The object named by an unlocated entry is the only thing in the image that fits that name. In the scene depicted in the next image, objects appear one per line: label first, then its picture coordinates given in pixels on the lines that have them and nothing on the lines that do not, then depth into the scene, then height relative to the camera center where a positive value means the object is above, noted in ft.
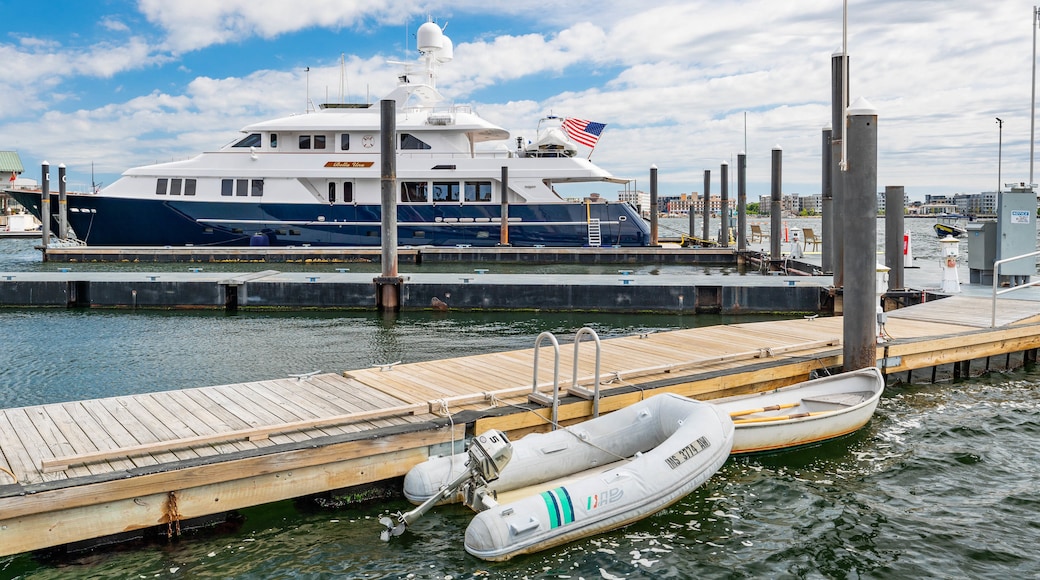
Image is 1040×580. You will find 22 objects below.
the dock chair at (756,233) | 110.63 +3.54
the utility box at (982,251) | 47.47 +0.33
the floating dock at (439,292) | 52.49 -2.31
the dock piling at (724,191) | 94.79 +8.09
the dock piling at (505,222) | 94.32 +4.38
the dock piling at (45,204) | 95.30 +6.98
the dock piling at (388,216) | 52.31 +2.88
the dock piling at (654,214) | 101.77 +5.81
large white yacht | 97.71 +8.46
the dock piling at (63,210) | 98.12 +6.31
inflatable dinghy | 16.29 -5.05
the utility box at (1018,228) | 44.29 +1.60
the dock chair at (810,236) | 88.80 +2.68
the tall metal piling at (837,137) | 41.96 +6.36
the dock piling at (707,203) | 105.16 +7.57
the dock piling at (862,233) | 26.91 +0.83
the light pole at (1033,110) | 45.92 +8.53
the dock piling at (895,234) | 46.01 +1.34
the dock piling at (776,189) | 71.40 +6.21
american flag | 96.78 +15.82
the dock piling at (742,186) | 85.25 +7.72
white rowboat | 22.28 -4.64
